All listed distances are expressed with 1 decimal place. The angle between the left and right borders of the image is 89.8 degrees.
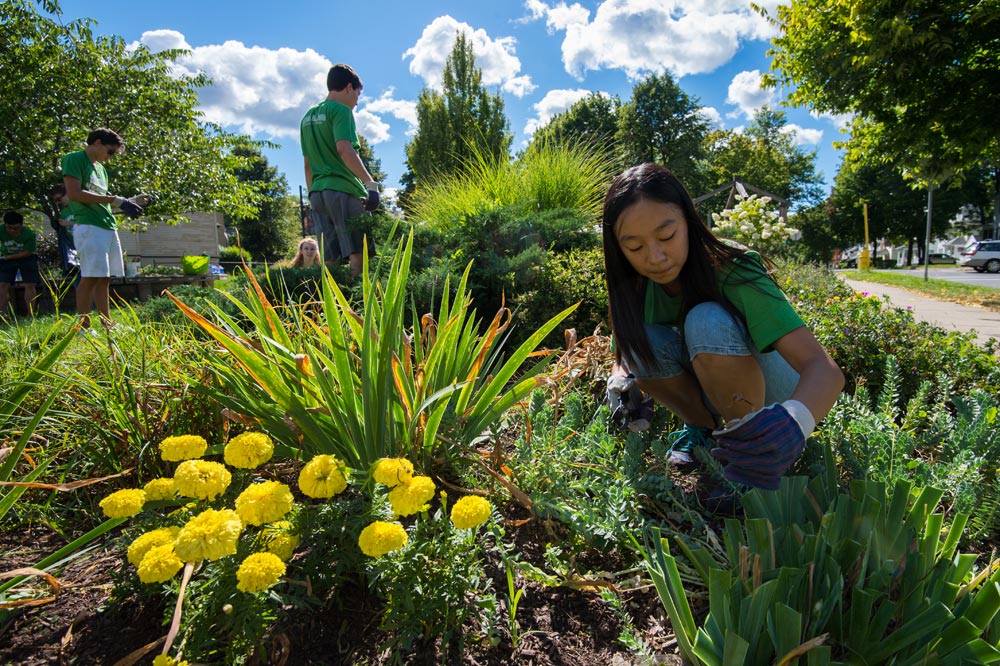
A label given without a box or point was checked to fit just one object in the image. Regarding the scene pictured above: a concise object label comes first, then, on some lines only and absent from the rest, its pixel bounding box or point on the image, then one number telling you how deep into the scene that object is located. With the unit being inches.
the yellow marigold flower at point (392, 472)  34.9
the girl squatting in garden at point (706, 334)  47.1
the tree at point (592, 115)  1450.5
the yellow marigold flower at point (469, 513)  33.6
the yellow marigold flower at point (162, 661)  29.8
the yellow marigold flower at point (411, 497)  33.8
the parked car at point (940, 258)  1988.2
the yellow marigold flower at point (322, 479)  35.0
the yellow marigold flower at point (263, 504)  33.0
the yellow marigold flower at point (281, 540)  35.1
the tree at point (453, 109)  924.6
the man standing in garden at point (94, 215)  164.2
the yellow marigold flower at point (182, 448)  39.8
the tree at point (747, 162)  1441.9
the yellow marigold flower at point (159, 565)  30.4
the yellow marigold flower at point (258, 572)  30.2
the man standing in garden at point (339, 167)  158.7
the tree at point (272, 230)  1455.5
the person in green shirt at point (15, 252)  263.1
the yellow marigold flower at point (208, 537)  30.2
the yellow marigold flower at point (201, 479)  34.6
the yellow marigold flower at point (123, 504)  35.8
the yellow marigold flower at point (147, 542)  33.1
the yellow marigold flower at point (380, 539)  31.6
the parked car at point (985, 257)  1043.9
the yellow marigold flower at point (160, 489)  38.0
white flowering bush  250.7
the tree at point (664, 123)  1362.0
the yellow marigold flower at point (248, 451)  37.3
